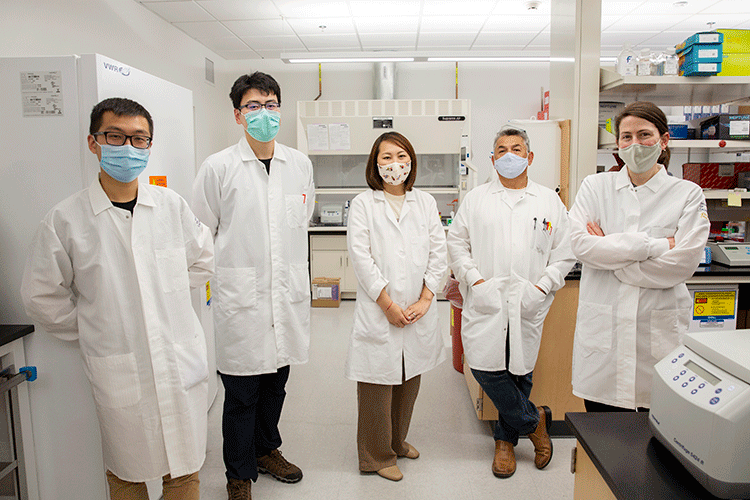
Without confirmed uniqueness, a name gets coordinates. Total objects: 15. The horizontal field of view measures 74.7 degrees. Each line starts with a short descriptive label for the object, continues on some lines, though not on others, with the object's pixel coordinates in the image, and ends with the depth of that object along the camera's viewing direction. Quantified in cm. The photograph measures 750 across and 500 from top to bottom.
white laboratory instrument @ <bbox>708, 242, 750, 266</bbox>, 261
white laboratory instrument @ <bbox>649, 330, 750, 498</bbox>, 77
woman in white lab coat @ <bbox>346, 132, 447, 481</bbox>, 201
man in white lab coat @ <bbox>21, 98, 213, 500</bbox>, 142
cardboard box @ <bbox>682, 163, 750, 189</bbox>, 286
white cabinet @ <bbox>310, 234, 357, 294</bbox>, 542
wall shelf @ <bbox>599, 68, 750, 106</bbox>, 259
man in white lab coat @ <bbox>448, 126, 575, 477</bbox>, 207
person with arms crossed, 172
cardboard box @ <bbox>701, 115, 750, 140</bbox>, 265
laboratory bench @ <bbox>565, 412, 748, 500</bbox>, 84
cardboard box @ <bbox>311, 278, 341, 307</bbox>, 529
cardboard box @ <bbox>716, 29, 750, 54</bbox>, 265
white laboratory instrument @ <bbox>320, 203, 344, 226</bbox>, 556
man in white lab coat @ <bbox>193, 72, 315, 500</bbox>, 191
